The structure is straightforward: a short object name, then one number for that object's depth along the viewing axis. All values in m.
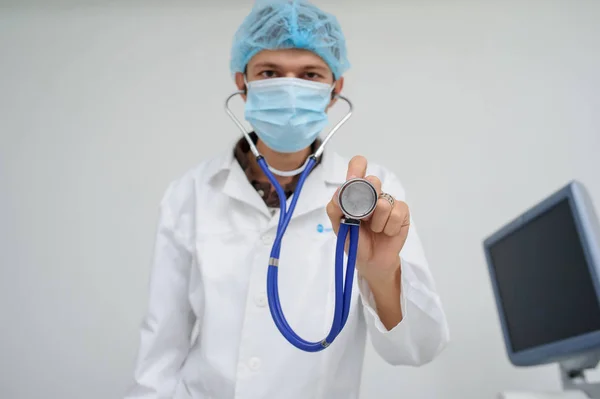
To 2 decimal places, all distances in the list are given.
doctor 0.85
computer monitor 0.73
